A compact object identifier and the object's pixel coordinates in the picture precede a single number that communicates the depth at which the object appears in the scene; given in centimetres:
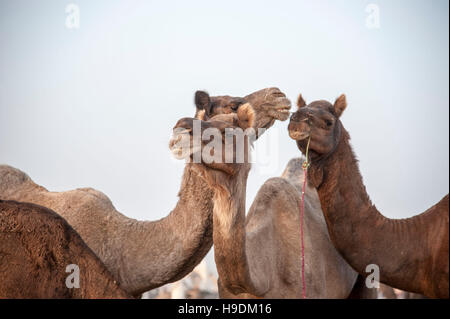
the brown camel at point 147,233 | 516
